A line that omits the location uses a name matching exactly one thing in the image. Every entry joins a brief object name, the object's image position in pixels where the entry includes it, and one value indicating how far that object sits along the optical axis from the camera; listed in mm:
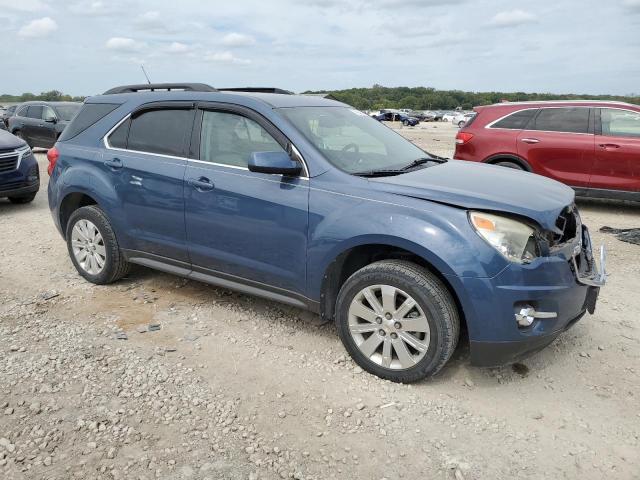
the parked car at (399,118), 54062
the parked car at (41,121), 15172
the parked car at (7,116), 17578
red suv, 7728
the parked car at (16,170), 7895
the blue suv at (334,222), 2941
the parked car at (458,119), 57550
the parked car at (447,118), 73900
